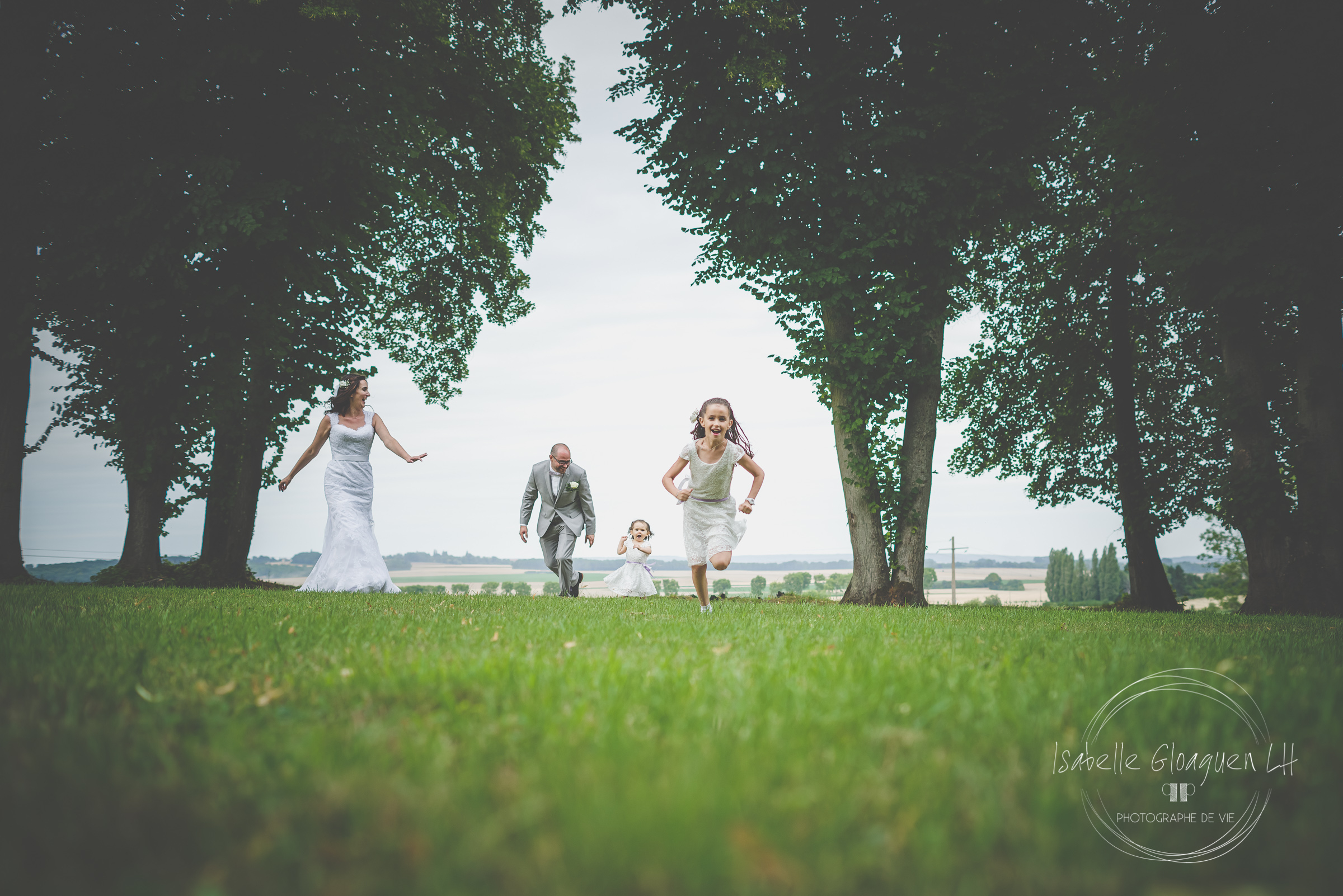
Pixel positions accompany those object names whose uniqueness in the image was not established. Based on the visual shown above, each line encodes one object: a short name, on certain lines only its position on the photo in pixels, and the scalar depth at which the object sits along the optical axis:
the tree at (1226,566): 40.88
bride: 11.09
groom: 14.15
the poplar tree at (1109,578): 93.50
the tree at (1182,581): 76.94
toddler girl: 17.91
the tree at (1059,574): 107.88
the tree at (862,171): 12.35
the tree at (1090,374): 16.81
